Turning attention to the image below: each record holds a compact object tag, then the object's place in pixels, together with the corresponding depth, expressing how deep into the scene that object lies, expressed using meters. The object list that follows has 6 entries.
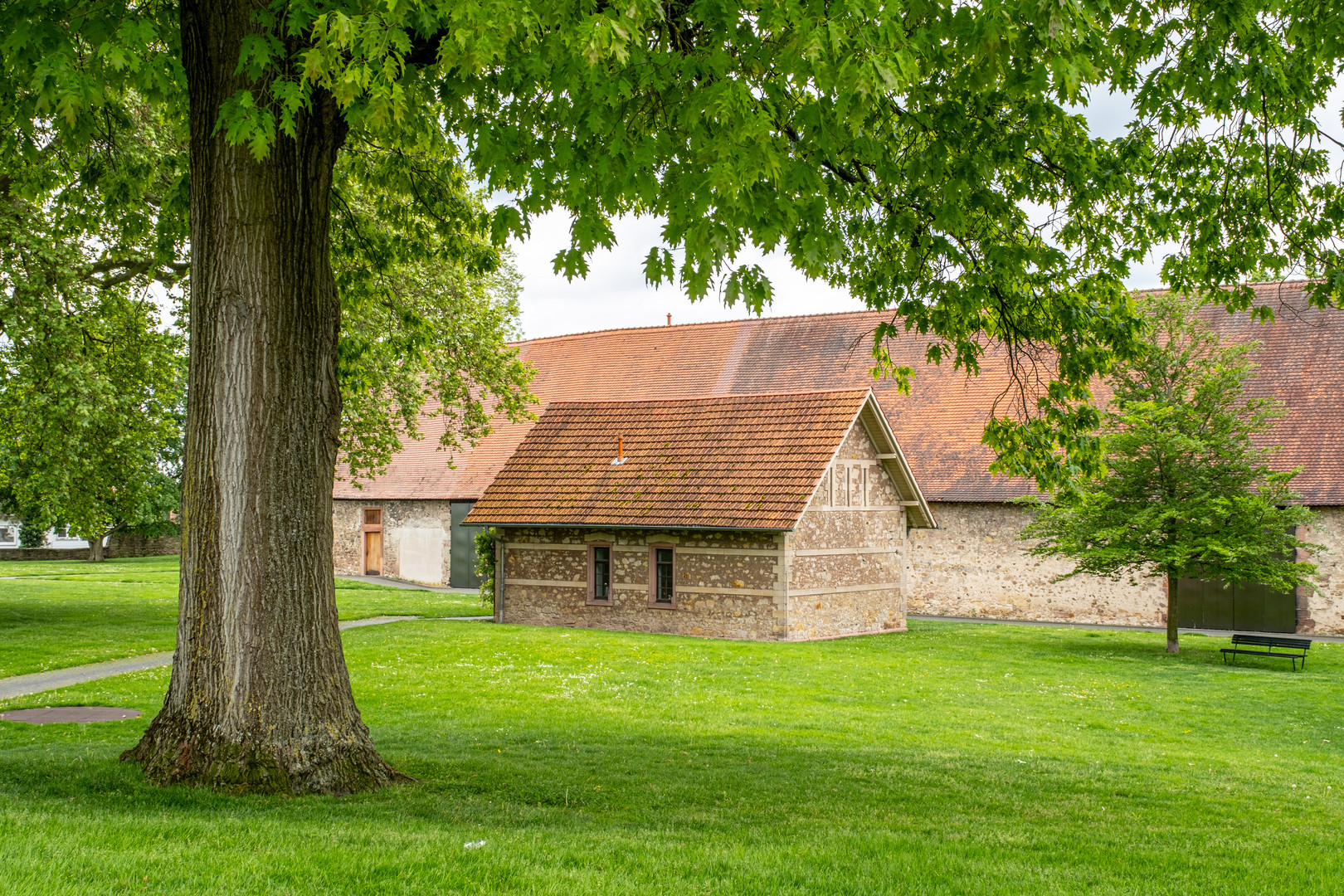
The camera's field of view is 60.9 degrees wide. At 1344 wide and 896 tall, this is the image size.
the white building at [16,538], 67.90
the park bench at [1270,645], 19.63
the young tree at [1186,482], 20.75
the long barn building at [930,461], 26.97
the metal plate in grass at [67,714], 11.20
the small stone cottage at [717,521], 23.27
